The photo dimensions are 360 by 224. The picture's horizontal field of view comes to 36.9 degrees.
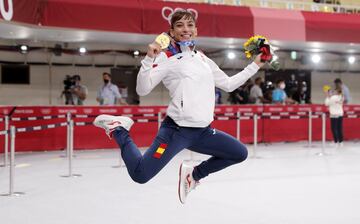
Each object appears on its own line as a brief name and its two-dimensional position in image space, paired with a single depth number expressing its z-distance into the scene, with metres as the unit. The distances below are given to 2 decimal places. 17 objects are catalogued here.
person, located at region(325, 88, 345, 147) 14.41
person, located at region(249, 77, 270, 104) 17.07
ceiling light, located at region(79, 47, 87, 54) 17.72
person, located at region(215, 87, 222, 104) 17.31
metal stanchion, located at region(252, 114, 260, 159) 11.92
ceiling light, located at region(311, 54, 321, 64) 20.45
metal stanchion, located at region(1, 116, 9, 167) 10.37
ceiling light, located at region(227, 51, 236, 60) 19.03
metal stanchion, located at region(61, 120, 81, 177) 9.14
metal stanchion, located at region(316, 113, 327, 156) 12.79
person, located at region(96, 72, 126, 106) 14.86
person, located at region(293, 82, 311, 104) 20.61
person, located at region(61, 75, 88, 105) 15.70
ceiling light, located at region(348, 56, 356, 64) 21.22
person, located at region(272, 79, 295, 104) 16.39
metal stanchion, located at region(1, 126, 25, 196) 7.30
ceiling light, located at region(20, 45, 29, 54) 16.86
